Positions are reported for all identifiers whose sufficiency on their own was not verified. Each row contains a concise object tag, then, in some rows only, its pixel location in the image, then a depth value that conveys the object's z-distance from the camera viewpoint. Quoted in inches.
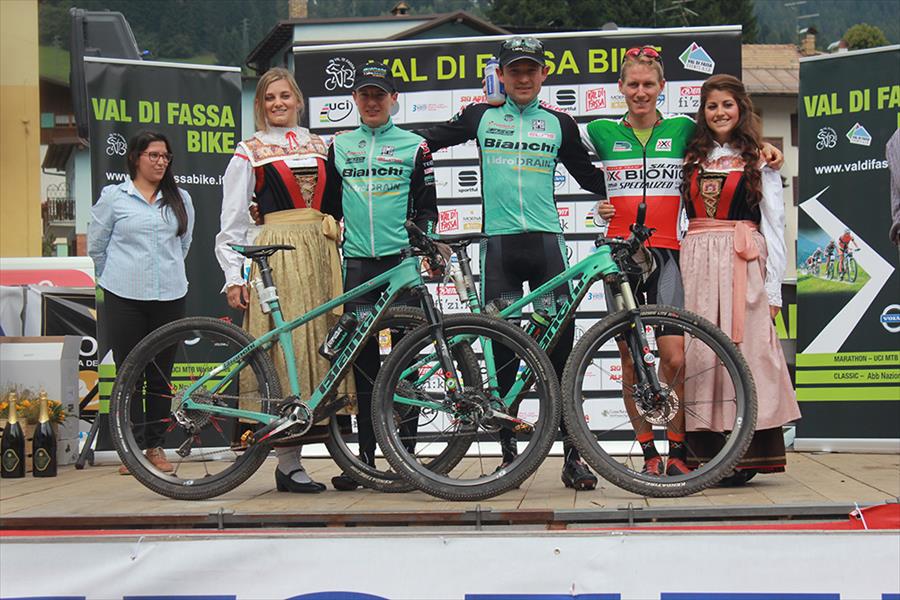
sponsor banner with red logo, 278.4
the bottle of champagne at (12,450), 257.9
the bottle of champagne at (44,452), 259.9
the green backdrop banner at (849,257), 291.1
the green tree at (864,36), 2439.7
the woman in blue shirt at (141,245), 236.1
